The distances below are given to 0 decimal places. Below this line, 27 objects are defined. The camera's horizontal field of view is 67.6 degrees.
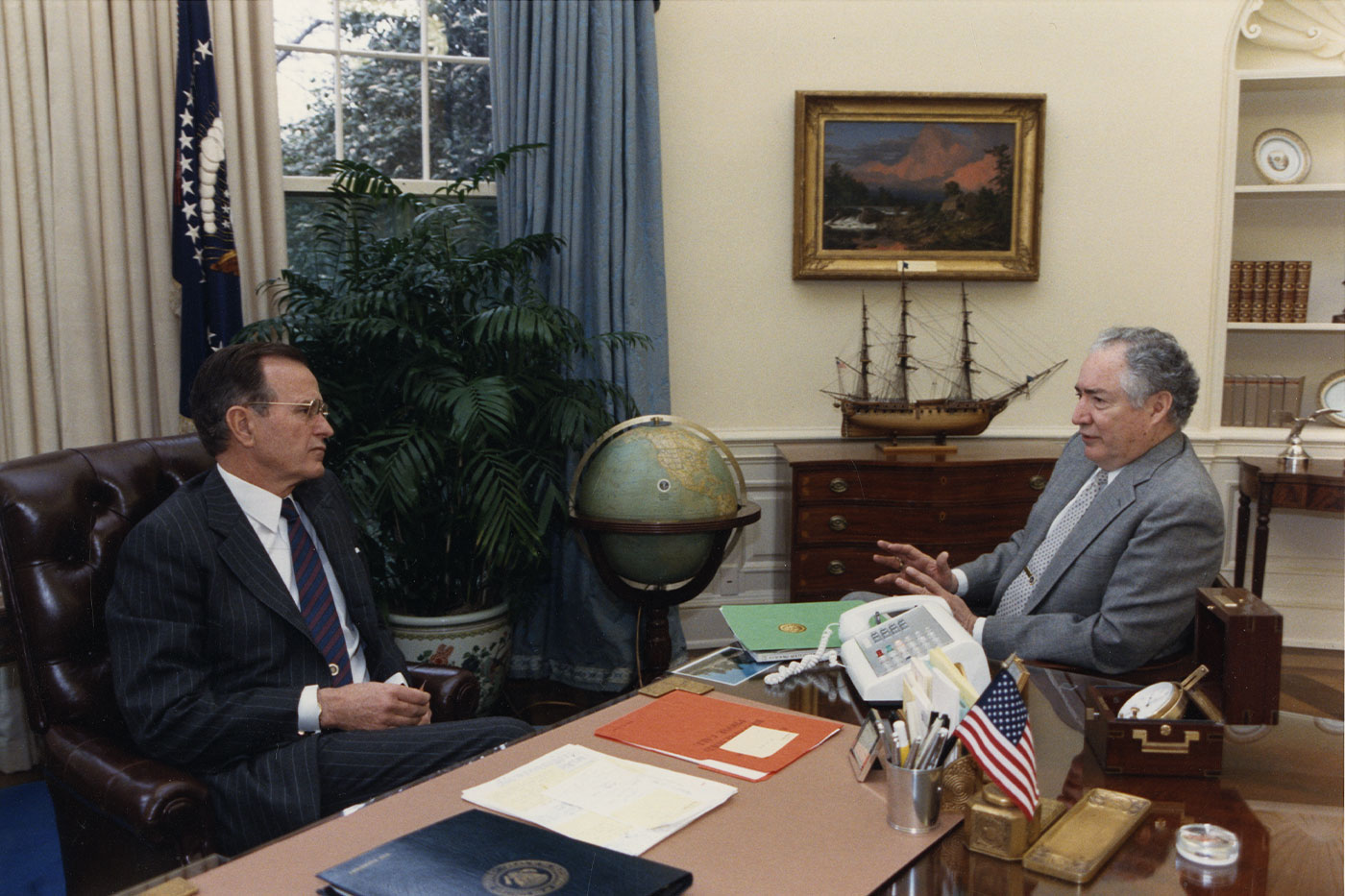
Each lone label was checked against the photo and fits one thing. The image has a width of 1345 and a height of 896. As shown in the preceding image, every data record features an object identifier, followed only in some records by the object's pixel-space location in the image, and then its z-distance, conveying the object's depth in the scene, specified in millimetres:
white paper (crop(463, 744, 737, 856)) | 1393
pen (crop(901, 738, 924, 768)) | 1398
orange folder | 1644
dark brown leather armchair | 1853
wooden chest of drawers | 4219
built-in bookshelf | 5074
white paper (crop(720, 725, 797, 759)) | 1681
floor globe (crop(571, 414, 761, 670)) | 3600
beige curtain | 3635
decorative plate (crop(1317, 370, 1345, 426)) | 5121
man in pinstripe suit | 2061
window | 4457
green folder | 2158
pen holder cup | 1390
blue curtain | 4344
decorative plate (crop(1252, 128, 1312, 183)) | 5086
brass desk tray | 1303
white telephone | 1801
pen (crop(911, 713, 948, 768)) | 1386
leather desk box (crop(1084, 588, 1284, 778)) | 1599
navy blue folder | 1196
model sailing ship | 4383
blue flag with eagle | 3727
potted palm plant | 3484
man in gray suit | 2285
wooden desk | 1289
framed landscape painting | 4801
